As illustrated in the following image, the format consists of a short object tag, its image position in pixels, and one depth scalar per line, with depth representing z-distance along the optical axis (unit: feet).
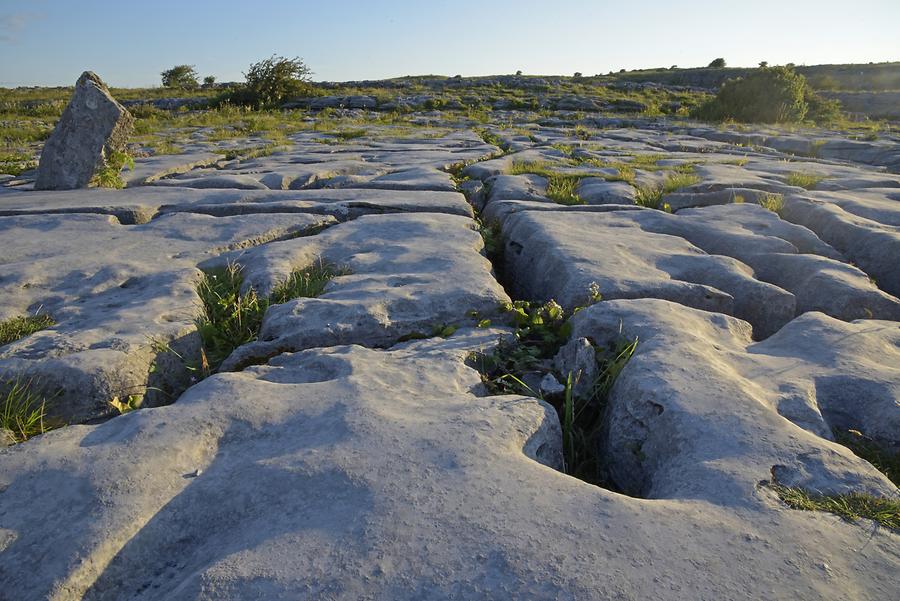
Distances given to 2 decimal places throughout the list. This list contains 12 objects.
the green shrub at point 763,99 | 43.98
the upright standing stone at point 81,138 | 14.73
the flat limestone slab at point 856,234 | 9.34
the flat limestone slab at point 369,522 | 3.15
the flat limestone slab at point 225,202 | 11.63
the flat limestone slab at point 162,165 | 15.90
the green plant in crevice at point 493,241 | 10.77
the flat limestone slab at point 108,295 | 5.61
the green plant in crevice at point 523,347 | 6.05
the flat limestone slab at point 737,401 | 4.10
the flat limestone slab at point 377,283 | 6.64
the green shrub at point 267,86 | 53.06
